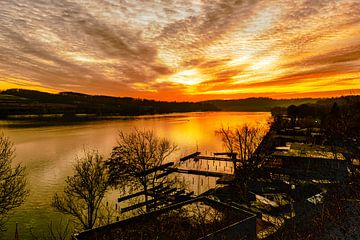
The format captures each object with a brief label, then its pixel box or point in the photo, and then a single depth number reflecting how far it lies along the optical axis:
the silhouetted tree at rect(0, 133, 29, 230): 25.44
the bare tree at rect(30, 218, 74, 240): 26.76
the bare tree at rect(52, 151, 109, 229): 27.22
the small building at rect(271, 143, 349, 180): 31.82
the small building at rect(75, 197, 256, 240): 13.30
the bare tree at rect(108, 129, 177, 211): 36.22
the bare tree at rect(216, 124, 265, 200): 30.77
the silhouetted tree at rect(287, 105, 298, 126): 99.64
